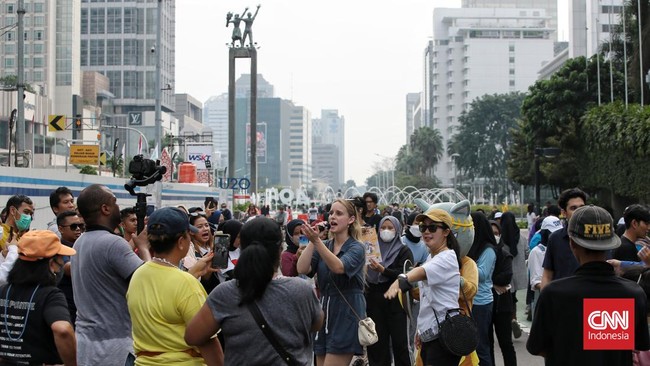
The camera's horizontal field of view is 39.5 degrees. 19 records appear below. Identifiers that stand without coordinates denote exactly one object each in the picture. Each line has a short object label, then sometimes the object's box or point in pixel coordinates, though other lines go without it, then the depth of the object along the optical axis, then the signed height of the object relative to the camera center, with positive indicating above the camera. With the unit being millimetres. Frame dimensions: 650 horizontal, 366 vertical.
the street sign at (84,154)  46156 +2417
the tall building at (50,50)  107938 +18485
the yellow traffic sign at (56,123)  39781 +3521
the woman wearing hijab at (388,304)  8766 -1019
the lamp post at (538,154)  29547 +1549
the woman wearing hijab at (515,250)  12117 -676
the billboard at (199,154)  59062 +3120
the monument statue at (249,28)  40156 +7705
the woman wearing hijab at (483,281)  8336 -737
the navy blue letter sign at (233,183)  35278 +751
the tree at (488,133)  115812 +8839
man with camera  5266 -587
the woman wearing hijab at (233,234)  8195 -302
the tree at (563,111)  47562 +4985
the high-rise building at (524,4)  186750 +41471
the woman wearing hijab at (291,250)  9641 -540
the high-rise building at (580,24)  101206 +20072
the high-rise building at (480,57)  161750 +26243
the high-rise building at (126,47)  135625 +23537
